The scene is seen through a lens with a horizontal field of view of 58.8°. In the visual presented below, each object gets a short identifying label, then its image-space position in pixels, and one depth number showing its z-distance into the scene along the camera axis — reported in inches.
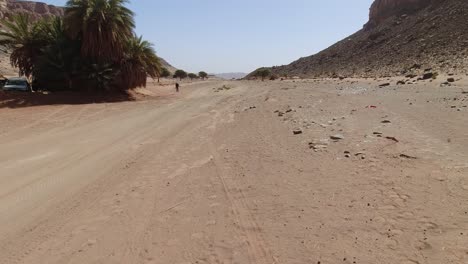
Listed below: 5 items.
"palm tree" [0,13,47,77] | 1047.6
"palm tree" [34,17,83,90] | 1039.8
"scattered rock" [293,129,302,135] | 462.9
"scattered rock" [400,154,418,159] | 323.9
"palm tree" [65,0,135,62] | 1014.4
